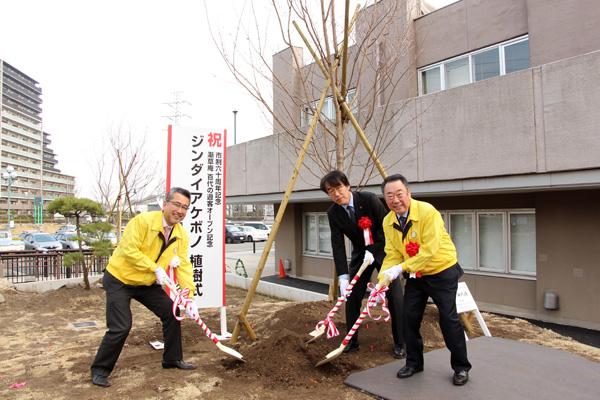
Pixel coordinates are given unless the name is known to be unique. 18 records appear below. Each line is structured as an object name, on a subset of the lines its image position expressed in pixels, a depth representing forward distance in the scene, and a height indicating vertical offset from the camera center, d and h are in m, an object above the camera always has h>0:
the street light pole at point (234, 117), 27.30 +6.15
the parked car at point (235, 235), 31.38 -2.10
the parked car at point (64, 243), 22.95 -1.99
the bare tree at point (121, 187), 12.18 +0.83
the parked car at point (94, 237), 9.47 -0.63
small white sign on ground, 4.98 -1.23
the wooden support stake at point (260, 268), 5.04 -0.76
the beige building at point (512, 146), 6.18 +0.98
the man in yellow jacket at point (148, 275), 3.70 -0.63
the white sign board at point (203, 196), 5.77 +0.18
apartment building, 77.69 +13.53
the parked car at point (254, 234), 31.88 -2.07
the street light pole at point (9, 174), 26.97 +2.57
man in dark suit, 4.29 -0.43
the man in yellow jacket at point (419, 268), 3.38 -0.54
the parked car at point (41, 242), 23.27 -1.85
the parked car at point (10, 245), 22.91 -1.96
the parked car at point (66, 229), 36.08 -1.72
